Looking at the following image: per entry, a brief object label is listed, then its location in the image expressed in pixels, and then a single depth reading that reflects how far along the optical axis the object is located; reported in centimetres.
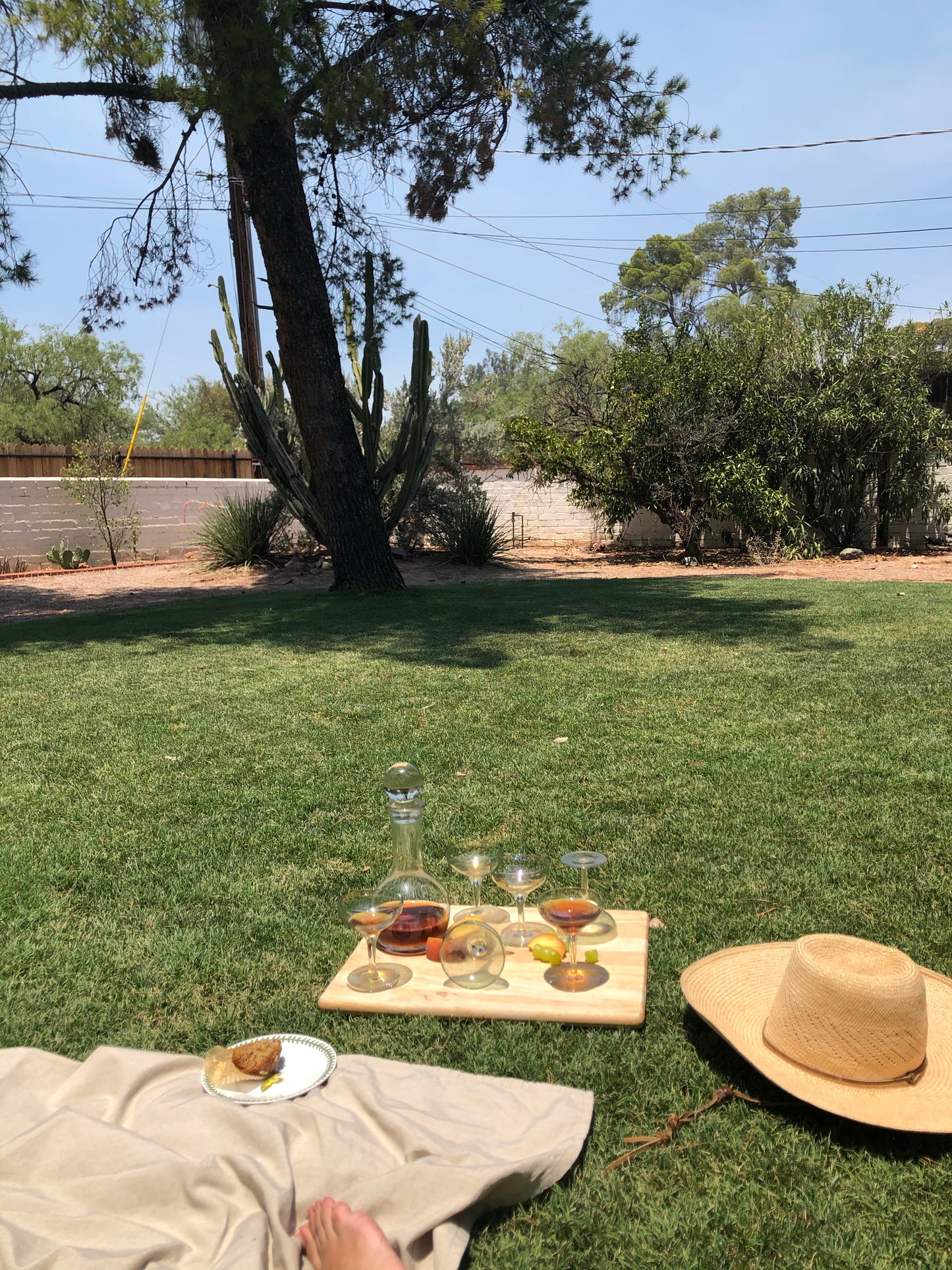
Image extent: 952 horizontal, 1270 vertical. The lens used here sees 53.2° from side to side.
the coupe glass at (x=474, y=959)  257
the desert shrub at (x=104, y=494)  1453
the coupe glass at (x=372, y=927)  255
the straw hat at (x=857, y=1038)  195
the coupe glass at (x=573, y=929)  255
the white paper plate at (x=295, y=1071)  206
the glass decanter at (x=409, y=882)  272
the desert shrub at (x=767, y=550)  1459
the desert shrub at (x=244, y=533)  1408
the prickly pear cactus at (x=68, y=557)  1452
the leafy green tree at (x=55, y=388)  3453
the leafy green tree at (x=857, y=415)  1468
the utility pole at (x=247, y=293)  1562
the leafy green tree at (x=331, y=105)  767
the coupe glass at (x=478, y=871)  275
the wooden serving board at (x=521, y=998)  244
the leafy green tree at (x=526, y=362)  6600
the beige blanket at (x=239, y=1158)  161
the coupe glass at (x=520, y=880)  273
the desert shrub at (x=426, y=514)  1498
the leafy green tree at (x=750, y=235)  8119
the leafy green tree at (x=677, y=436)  1443
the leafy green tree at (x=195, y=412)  4659
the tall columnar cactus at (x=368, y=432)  1166
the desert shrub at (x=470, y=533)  1414
